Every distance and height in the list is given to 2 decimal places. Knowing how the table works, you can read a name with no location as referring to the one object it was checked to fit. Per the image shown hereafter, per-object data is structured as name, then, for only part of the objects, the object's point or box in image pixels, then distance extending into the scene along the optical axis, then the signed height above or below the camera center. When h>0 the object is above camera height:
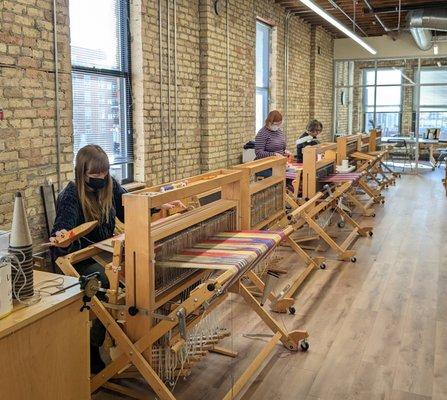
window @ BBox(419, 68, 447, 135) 14.55 +0.67
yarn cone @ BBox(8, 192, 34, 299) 1.93 -0.44
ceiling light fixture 6.17 +1.47
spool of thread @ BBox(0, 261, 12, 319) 1.80 -0.53
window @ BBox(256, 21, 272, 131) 9.42 +0.97
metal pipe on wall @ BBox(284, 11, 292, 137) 10.17 +1.15
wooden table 1.75 -0.76
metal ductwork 10.21 +2.00
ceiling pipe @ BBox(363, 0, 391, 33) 9.93 +2.22
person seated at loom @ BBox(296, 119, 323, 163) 7.43 -0.15
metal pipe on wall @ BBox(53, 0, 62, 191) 4.45 +0.16
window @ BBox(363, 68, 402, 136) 14.88 +0.68
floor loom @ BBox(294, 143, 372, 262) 5.38 -0.67
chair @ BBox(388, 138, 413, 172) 13.91 -0.60
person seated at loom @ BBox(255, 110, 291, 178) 6.56 -0.13
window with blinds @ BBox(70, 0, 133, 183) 5.07 +0.47
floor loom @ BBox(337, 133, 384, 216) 7.43 -0.48
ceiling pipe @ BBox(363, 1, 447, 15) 10.39 +2.26
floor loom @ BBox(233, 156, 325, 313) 3.46 -0.54
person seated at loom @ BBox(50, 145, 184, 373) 3.19 -0.50
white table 13.65 -0.38
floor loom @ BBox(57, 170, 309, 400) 2.53 -0.73
